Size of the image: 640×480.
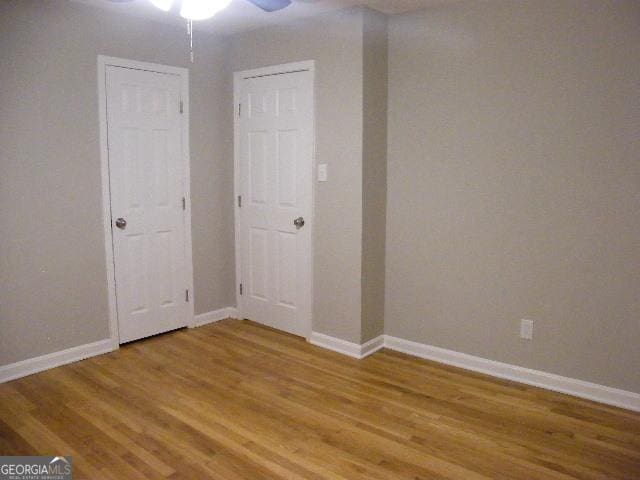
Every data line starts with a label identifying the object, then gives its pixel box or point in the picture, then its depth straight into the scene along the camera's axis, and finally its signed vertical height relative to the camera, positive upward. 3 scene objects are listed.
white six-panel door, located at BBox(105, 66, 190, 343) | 3.82 -0.16
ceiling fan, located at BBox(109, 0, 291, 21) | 2.23 +0.74
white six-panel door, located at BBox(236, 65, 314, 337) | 3.99 -0.15
